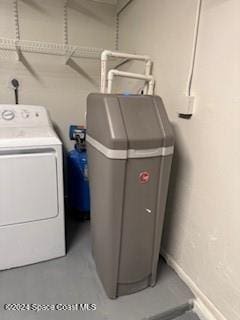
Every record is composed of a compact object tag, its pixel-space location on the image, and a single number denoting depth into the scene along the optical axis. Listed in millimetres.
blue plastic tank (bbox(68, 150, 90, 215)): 2367
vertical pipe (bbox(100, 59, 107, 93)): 1861
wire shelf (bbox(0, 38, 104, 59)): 2185
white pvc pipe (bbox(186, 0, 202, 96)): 1438
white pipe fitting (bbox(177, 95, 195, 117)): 1543
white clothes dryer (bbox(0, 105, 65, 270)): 1645
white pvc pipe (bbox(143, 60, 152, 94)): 1994
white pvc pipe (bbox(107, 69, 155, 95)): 1835
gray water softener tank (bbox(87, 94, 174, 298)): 1308
